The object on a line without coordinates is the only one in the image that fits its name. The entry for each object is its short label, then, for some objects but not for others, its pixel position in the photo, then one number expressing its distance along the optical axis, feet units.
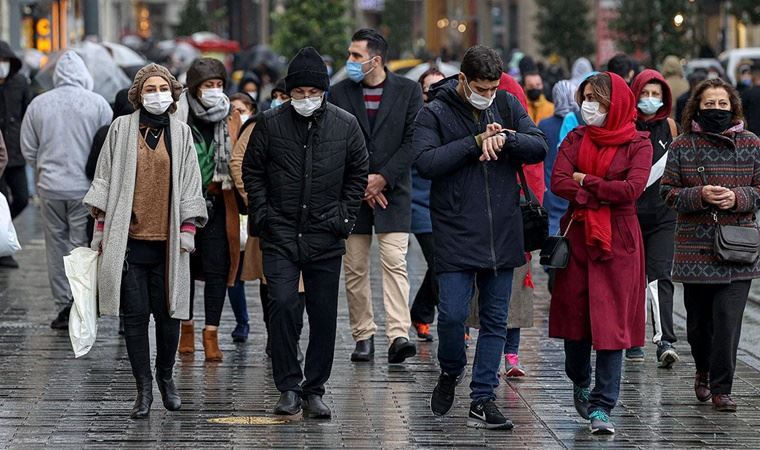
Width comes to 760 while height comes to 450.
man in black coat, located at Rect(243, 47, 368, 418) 58.90
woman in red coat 56.85
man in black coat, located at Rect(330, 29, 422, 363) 71.20
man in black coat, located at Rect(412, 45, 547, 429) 57.11
